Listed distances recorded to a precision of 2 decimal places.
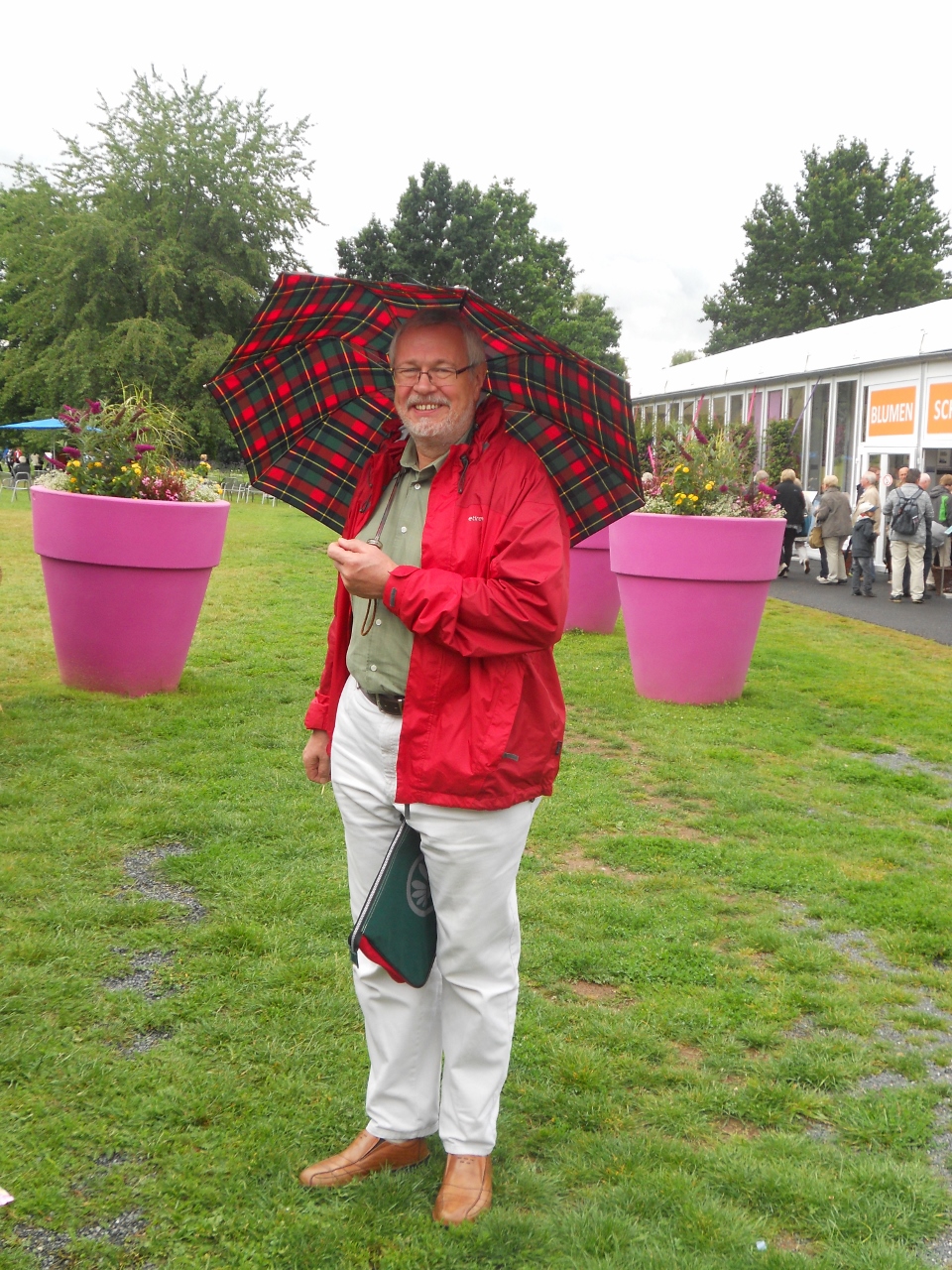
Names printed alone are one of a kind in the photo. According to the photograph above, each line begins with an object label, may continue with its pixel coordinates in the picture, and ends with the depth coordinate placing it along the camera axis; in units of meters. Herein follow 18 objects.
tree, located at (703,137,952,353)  61.25
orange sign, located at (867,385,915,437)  18.34
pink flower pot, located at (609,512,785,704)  8.24
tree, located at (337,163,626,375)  55.16
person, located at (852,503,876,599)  17.41
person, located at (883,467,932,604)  16.19
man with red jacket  2.51
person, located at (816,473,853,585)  18.56
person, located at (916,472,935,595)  16.67
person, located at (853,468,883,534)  17.42
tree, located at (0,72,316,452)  40.44
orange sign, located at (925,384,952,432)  17.31
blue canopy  36.91
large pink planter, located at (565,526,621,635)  11.73
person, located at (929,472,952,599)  16.88
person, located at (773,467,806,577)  19.59
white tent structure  17.73
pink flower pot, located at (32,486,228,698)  7.34
